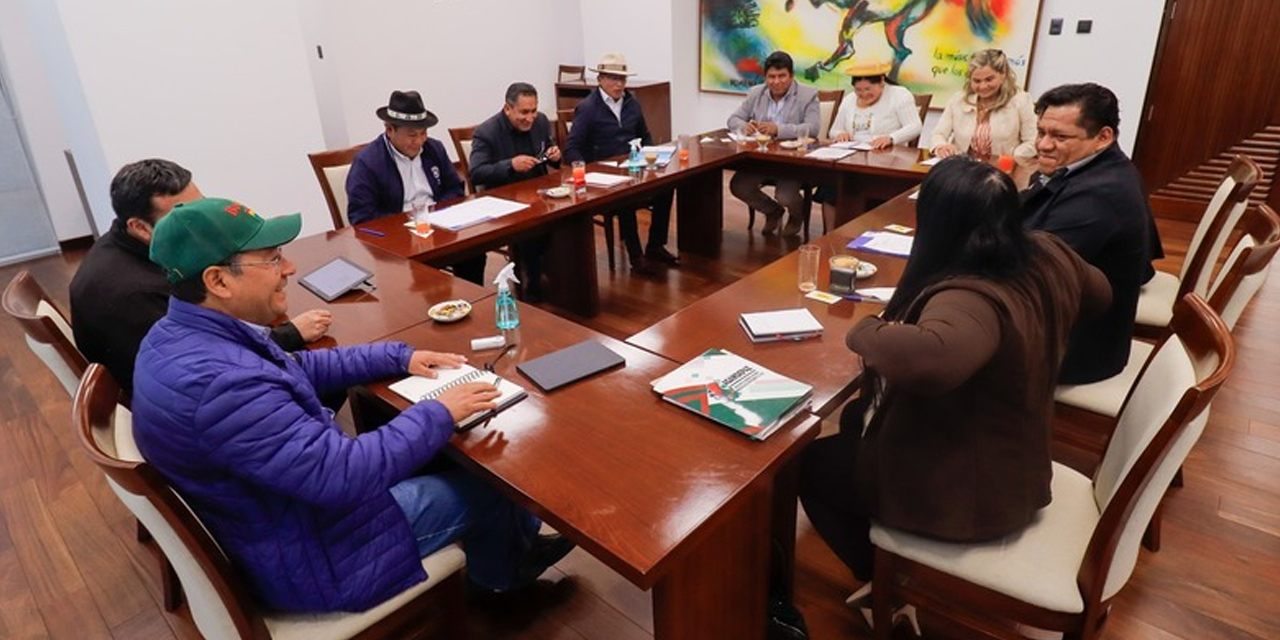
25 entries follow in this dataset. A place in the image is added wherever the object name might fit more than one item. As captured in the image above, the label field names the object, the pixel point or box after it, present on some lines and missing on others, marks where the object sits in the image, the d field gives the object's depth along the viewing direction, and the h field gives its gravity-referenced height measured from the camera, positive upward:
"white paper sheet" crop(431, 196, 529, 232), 2.74 -0.59
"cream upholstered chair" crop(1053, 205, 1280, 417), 1.62 -0.60
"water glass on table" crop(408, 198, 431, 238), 2.62 -0.57
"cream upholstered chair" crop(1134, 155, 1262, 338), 2.13 -0.65
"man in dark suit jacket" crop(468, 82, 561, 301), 3.43 -0.46
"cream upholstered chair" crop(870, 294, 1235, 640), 1.15 -0.90
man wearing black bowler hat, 2.86 -0.42
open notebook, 1.48 -0.67
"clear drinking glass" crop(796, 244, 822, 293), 2.06 -0.62
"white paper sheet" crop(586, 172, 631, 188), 3.32 -0.58
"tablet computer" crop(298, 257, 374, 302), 2.08 -0.62
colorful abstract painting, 4.85 +0.02
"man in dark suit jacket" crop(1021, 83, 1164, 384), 1.78 -0.44
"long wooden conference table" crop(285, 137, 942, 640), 1.14 -0.69
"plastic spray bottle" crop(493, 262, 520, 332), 1.79 -0.60
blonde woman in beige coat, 3.30 -0.38
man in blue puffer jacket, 1.08 -0.57
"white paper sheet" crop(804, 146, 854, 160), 3.68 -0.56
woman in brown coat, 1.15 -0.52
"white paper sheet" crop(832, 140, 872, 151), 3.86 -0.55
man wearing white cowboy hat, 4.05 -0.47
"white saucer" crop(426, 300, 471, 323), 1.86 -0.64
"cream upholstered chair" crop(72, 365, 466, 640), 1.03 -0.76
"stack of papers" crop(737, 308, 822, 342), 1.72 -0.66
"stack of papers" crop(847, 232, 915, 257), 2.31 -0.65
